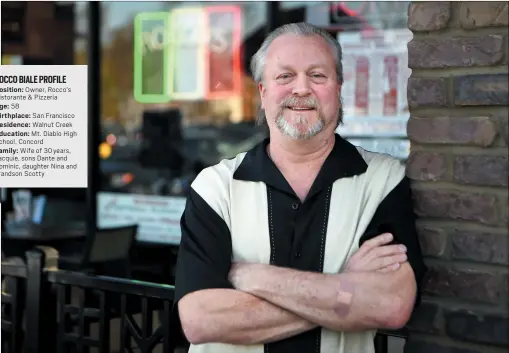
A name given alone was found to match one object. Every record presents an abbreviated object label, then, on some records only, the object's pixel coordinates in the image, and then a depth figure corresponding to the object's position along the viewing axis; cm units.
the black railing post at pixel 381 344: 277
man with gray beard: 220
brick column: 229
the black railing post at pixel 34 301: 354
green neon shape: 732
